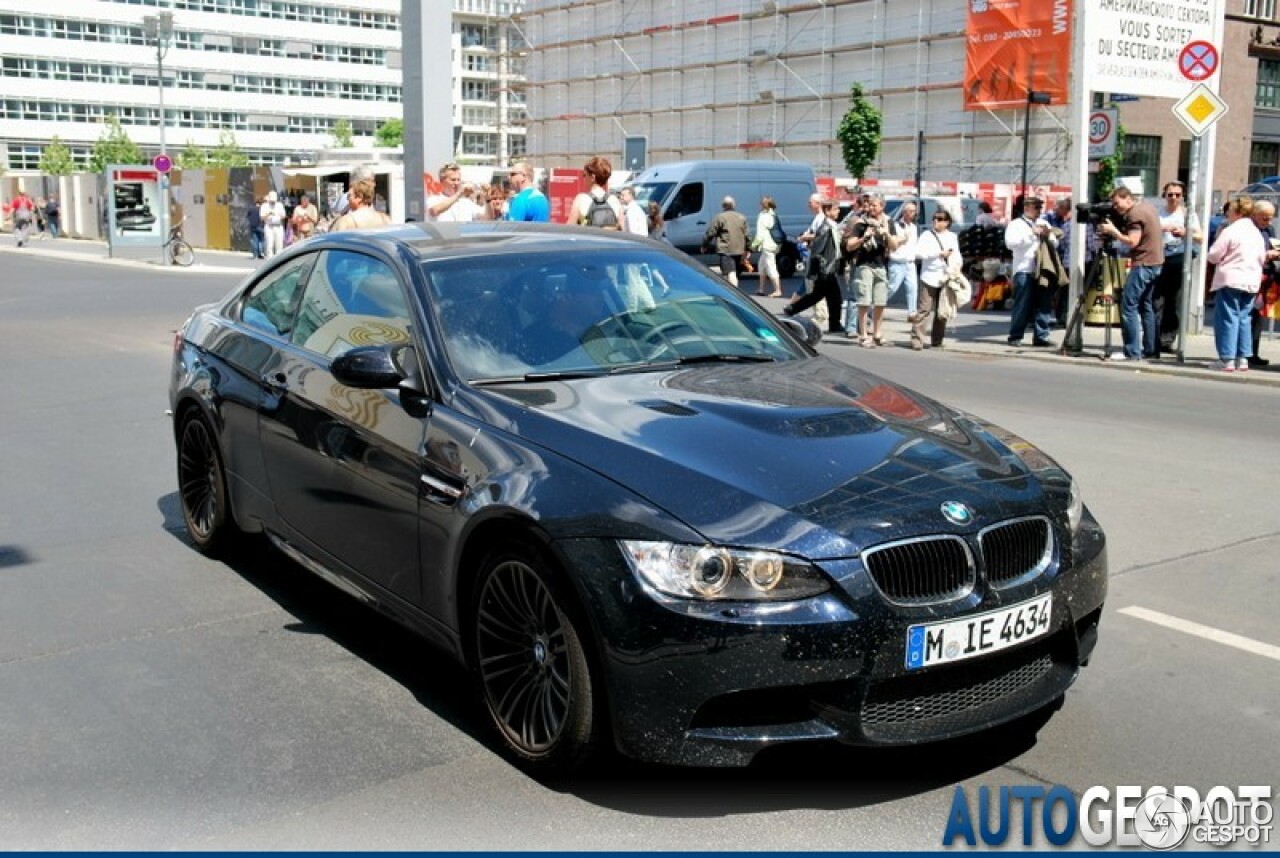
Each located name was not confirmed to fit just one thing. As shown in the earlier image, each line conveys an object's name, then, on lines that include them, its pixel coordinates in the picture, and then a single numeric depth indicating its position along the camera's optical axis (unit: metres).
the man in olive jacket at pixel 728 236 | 23.33
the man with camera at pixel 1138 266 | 14.43
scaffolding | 61.03
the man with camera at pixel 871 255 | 16.39
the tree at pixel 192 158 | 91.44
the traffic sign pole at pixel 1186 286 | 14.38
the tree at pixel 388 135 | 110.00
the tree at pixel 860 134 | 56.62
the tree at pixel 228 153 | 96.25
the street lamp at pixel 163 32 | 37.91
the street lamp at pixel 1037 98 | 30.55
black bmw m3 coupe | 3.46
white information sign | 16.47
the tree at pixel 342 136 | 104.27
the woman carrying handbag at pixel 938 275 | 15.88
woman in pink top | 13.45
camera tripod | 15.21
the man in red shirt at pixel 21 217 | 47.28
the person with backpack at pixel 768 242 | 23.75
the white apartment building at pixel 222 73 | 94.31
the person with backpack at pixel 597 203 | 13.60
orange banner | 49.72
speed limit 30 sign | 19.58
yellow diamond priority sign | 14.63
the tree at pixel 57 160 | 90.31
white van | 30.34
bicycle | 35.25
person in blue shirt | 12.72
